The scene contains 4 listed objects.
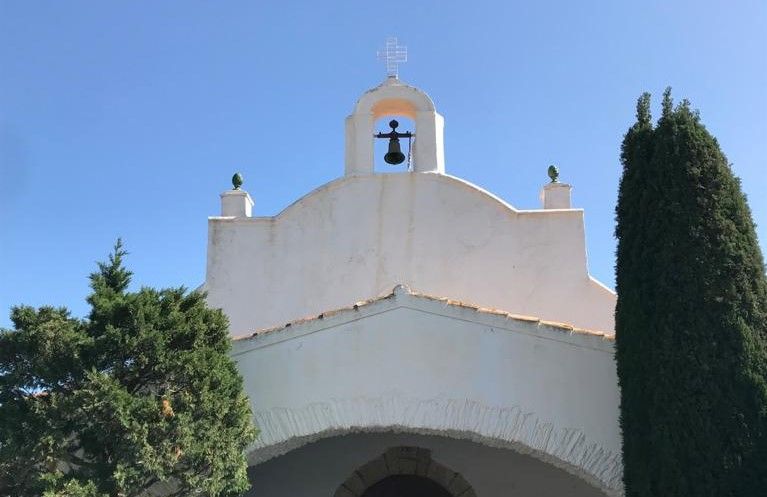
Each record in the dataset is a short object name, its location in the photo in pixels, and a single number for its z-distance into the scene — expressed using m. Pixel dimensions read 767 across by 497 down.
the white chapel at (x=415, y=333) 6.03
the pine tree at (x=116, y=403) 4.87
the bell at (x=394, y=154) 10.16
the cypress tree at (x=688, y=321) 5.19
